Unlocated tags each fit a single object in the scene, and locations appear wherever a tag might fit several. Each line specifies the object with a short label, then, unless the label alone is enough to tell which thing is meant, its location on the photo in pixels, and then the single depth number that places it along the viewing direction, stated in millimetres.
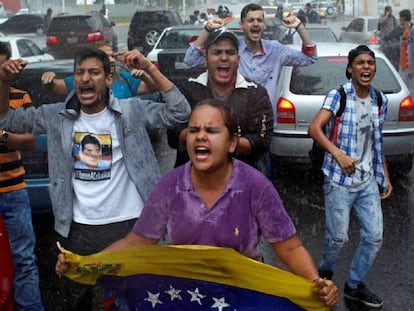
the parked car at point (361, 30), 23484
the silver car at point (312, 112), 7555
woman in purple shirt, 2859
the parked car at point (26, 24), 32344
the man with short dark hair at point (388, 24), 17703
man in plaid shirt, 4582
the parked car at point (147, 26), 24469
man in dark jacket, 4008
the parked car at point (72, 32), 22828
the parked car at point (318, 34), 15562
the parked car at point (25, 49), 15145
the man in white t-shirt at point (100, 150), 3545
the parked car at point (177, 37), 15961
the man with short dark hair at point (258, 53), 5250
